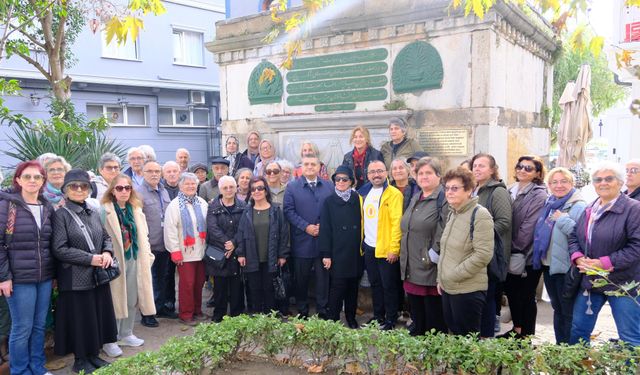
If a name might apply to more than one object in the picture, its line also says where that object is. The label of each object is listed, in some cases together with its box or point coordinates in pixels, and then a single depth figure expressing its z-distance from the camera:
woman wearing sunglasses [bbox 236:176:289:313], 5.26
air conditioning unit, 19.75
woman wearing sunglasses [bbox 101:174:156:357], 4.72
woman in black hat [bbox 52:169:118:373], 4.09
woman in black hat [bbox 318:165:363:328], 5.05
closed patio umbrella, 8.83
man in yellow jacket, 4.74
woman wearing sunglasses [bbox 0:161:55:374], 3.84
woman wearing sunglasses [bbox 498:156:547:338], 4.39
